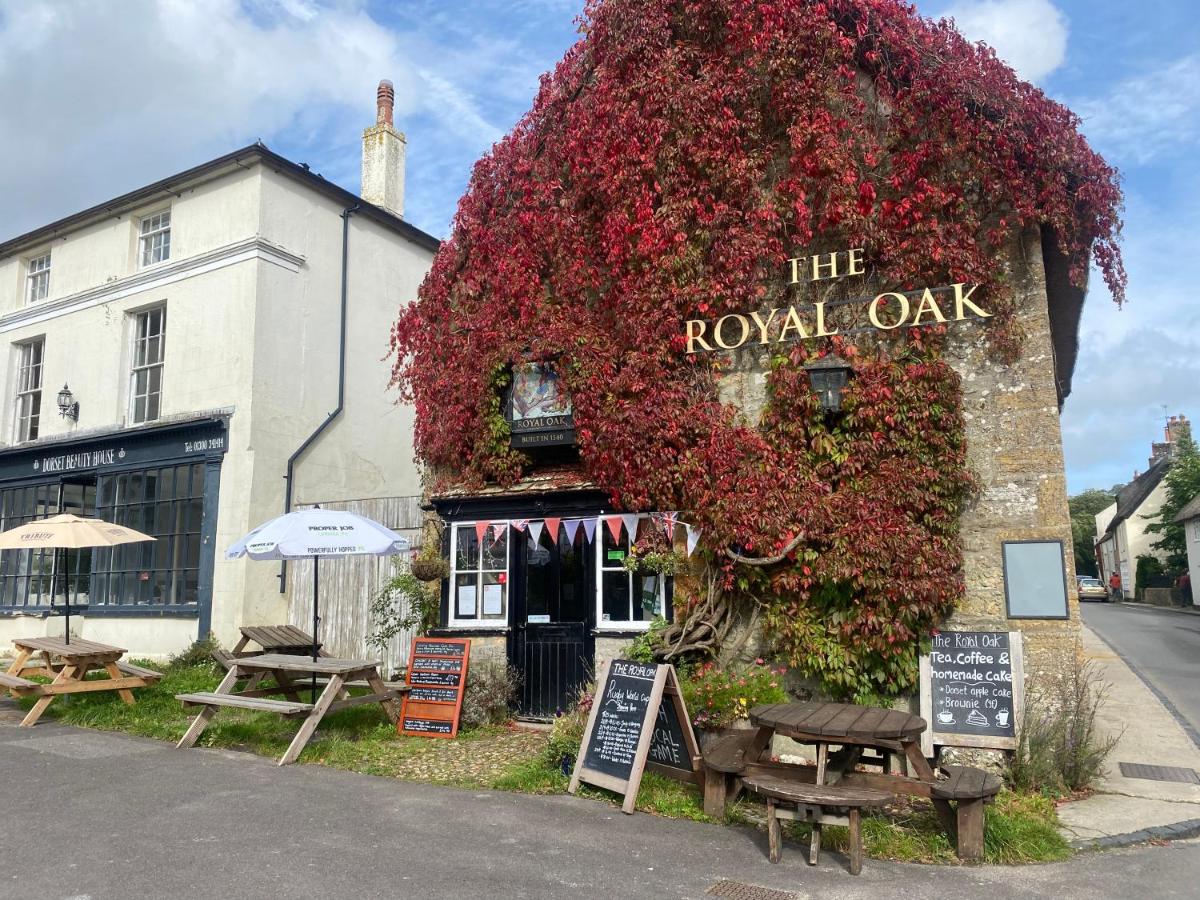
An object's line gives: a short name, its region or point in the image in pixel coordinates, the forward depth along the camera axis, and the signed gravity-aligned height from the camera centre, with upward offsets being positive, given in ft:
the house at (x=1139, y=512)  150.51 +8.47
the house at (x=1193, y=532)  116.26 +3.80
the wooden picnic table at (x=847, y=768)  17.97 -4.52
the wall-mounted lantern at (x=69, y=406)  52.06 +8.90
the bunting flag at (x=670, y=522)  28.68 +1.23
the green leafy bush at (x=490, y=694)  29.78 -4.46
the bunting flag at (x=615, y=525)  29.89 +1.18
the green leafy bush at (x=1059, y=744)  22.52 -4.66
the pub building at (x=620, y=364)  25.54 +6.66
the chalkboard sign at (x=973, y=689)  23.85 -3.46
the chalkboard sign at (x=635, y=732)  21.67 -4.28
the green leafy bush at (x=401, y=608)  33.71 -1.92
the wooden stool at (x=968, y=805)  17.75 -4.89
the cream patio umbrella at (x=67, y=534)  34.78 +1.01
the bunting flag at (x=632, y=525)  29.50 +1.16
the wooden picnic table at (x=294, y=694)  26.04 -4.19
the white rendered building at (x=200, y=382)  45.09 +9.79
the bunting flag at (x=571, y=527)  30.32 +1.13
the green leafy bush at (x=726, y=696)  24.85 -3.74
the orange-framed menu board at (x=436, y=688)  28.76 -4.14
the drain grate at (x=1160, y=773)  24.38 -5.88
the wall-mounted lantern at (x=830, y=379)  26.81 +5.43
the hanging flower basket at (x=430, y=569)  32.48 -0.31
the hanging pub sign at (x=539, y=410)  32.32 +5.49
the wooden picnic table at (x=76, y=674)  32.09 -4.34
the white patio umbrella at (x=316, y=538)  28.02 +0.71
